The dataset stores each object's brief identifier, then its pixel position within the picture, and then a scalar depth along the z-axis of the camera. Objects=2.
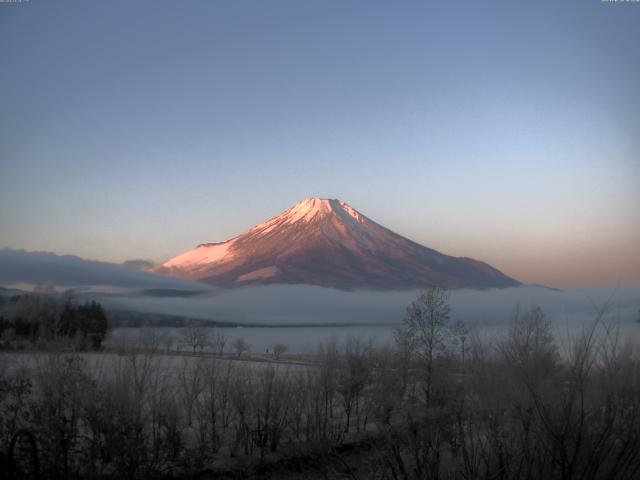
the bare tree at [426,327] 34.19
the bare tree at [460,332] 34.84
